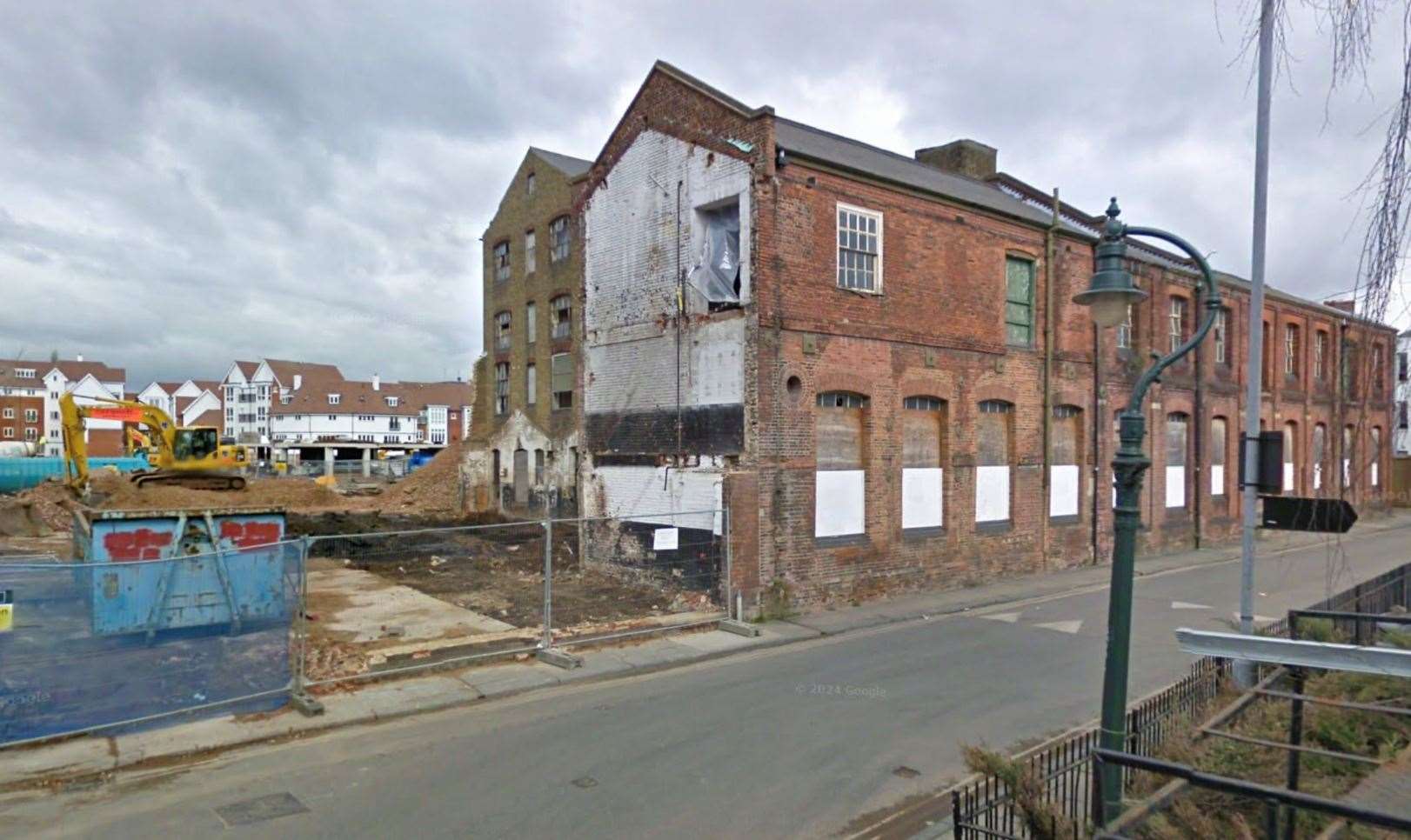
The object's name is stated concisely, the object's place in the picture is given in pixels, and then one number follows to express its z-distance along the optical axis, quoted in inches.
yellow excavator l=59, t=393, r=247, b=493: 1207.6
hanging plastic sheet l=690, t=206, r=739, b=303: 665.6
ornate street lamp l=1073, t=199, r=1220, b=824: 237.6
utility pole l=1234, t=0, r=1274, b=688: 424.2
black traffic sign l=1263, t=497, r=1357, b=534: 232.2
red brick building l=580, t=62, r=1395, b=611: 632.4
